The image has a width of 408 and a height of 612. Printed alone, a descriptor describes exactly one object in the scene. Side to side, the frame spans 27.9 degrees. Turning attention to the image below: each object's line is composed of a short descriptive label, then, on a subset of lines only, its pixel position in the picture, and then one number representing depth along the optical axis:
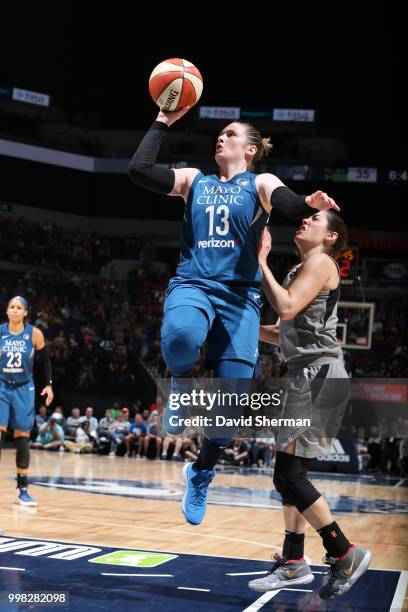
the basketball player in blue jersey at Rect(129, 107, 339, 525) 4.64
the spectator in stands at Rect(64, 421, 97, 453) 19.58
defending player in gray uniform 4.86
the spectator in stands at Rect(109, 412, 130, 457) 19.69
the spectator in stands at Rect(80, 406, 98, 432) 19.85
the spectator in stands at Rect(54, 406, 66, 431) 19.80
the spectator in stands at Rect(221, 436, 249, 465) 18.61
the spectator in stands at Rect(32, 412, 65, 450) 19.55
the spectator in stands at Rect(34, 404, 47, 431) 20.08
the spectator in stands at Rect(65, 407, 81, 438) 20.03
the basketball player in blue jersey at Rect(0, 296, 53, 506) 8.98
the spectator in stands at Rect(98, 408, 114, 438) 20.03
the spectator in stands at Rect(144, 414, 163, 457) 19.17
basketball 4.77
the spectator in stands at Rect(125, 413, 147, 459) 19.48
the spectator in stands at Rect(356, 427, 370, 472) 19.20
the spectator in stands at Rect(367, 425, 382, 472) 19.14
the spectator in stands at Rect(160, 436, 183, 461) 19.19
